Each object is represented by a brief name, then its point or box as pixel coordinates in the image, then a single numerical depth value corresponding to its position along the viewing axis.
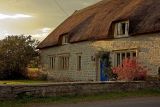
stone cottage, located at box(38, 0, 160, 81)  25.64
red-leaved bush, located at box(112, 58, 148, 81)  23.31
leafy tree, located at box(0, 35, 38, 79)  41.53
